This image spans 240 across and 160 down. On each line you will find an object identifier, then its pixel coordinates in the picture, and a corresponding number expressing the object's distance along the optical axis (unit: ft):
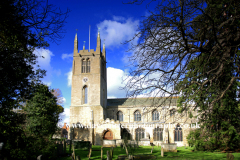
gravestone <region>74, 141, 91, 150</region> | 71.46
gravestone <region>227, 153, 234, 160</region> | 36.66
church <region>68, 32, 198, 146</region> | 112.88
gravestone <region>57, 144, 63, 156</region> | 51.05
